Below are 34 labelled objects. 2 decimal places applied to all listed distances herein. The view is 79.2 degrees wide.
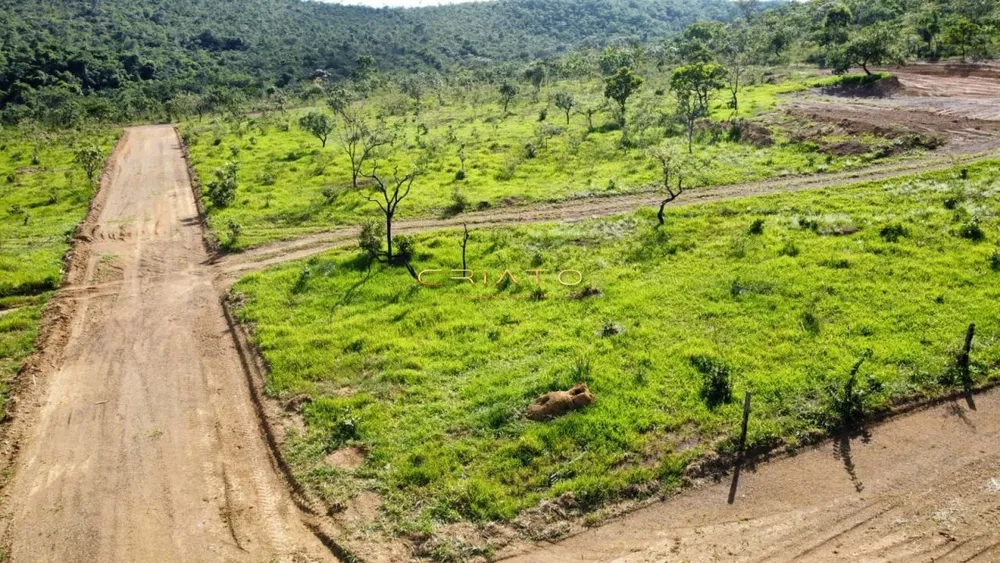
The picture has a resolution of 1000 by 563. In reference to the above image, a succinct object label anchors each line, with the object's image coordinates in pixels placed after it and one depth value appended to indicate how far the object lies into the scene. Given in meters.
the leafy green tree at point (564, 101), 66.16
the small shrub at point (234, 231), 33.76
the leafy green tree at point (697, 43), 92.05
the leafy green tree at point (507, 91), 81.38
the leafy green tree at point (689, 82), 54.38
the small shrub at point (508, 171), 44.58
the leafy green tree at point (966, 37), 76.00
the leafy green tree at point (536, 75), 96.62
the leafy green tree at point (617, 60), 104.96
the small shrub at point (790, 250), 27.05
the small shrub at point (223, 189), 40.72
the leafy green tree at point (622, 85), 60.97
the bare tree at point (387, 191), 40.61
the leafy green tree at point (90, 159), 46.78
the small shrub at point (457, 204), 37.88
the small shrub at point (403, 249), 29.51
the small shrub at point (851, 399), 16.66
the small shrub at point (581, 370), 18.62
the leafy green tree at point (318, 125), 56.94
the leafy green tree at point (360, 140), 45.55
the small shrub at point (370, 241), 29.86
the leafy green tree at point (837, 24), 97.94
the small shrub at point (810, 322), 20.64
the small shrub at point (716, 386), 17.45
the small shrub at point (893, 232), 27.62
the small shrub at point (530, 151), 50.75
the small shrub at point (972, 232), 26.88
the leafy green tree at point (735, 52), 87.62
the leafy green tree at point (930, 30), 84.69
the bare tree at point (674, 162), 40.81
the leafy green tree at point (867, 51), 72.00
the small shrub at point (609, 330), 21.38
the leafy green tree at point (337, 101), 59.76
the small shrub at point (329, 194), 40.89
